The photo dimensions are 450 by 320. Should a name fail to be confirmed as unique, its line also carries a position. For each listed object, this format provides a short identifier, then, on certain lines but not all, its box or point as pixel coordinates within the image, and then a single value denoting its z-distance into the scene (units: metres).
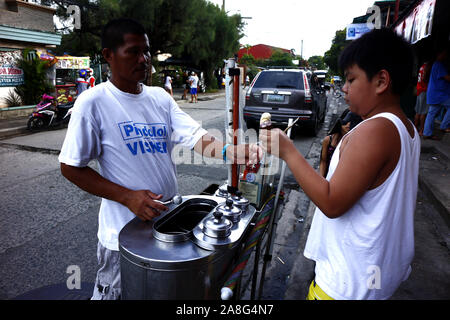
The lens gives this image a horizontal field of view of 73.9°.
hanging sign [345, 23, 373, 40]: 11.45
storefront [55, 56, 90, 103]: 13.02
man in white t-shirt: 1.46
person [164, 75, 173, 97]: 17.22
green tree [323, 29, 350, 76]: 43.92
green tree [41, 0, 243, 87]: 15.34
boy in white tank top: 1.07
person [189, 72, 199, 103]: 16.99
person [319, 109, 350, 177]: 3.47
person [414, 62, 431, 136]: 6.79
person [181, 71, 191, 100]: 18.37
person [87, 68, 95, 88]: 13.65
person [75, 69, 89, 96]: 13.49
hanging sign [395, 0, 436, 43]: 4.62
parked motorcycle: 9.21
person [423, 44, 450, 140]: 5.86
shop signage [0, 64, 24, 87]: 11.09
